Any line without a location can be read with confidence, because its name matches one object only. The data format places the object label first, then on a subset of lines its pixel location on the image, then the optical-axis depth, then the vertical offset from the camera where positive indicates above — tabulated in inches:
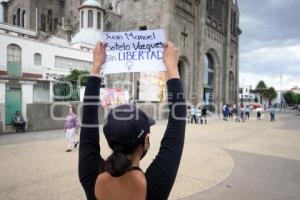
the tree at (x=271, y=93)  3071.6 +73.2
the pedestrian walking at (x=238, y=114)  845.0 -61.1
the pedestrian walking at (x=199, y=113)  740.1 -50.8
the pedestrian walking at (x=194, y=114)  739.0 -54.7
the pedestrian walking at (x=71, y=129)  328.7 -48.1
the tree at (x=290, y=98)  3527.1 +7.7
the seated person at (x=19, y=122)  471.5 -54.9
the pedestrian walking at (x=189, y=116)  792.0 -67.2
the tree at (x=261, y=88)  2958.8 +138.7
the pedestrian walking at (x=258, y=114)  937.6 -66.1
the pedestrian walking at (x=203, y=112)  795.5 -50.9
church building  825.0 +289.6
